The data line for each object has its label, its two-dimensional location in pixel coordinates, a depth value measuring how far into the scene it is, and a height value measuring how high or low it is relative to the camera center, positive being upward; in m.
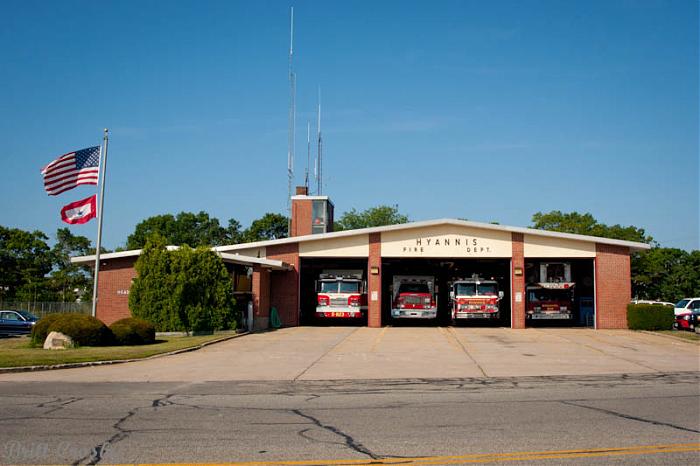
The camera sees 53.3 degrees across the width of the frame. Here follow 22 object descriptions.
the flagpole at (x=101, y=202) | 25.06 +3.32
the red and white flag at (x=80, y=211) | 25.05 +2.95
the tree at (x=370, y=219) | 109.31 +12.75
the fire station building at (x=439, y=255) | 34.38 +2.30
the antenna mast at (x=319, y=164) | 56.31 +11.02
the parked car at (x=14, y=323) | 33.56 -1.51
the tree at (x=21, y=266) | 65.00 +2.47
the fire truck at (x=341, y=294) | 34.84 +0.22
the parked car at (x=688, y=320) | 31.82 -0.66
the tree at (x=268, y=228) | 96.06 +9.57
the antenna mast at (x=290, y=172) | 44.49 +7.96
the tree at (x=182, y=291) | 28.25 +0.17
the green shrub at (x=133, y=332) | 22.98 -1.25
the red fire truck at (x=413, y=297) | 35.53 +0.15
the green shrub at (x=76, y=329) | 21.50 -1.11
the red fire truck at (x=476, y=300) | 34.16 +0.10
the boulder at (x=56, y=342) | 21.00 -1.48
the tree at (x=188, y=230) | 87.88 +8.80
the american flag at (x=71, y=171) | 24.73 +4.35
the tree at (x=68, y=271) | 70.44 +2.29
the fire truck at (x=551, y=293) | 35.69 +0.52
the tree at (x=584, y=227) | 82.50 +9.24
